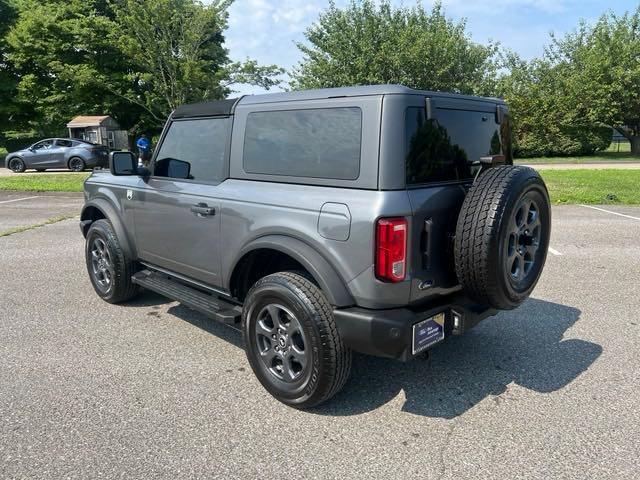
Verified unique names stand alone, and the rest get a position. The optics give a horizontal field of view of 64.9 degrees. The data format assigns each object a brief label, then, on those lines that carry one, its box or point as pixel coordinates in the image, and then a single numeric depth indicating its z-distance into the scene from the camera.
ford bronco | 2.73
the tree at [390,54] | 27.20
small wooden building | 23.19
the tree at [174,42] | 18.62
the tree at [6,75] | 27.80
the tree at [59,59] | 26.84
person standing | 13.50
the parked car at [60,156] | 20.11
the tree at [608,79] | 24.70
